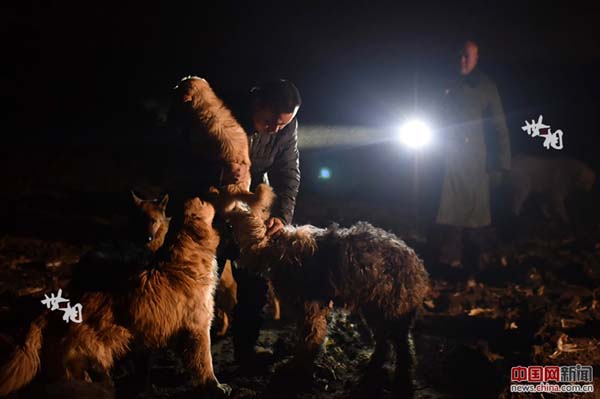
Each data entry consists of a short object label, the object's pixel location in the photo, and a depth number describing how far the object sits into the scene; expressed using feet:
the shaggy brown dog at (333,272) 11.93
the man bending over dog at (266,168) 11.42
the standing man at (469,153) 21.88
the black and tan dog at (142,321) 10.01
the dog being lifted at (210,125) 10.98
